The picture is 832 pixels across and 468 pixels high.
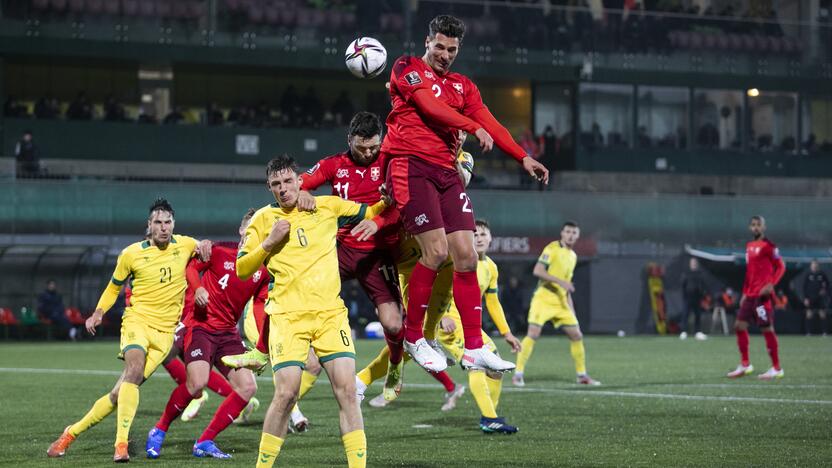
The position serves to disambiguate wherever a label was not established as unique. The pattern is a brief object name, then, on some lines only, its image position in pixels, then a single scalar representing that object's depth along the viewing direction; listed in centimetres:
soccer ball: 1020
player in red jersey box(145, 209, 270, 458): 1138
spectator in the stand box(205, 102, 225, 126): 4069
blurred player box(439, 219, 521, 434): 1272
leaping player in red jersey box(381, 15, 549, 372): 962
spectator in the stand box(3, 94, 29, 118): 3781
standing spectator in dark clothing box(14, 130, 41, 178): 3491
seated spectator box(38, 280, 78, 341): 3278
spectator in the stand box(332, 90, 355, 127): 4259
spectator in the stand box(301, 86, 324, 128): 4184
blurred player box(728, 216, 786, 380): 2100
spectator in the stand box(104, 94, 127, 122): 3894
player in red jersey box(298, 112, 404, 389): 1048
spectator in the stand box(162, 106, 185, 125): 3966
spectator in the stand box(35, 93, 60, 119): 3819
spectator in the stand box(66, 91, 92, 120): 3872
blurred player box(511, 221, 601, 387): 1969
